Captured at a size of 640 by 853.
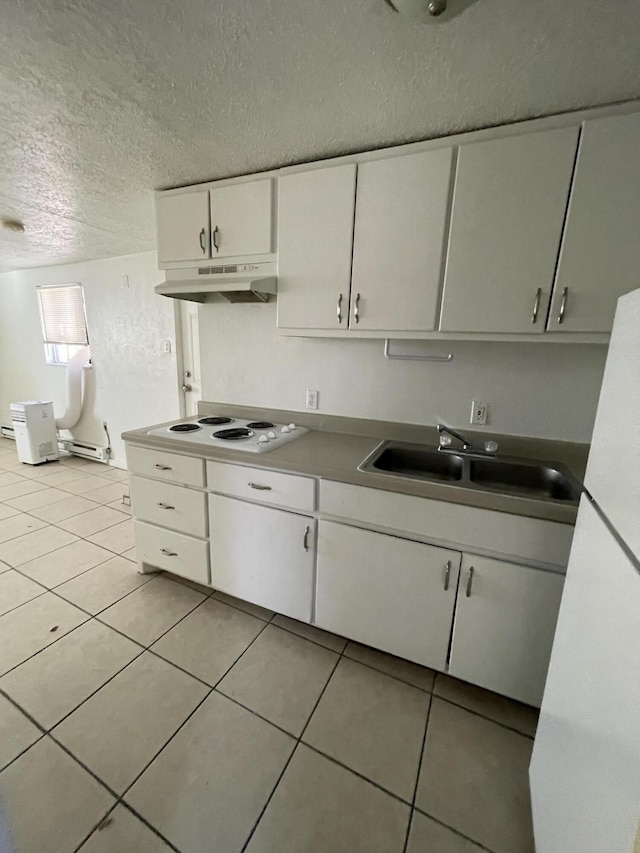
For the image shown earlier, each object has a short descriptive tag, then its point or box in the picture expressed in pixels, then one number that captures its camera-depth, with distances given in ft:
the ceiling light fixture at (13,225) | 8.36
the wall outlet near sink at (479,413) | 5.62
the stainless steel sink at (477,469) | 4.68
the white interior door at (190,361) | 10.18
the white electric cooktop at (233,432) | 5.52
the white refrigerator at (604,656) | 1.78
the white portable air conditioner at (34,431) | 12.49
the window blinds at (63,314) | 12.56
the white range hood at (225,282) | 5.60
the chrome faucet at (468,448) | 5.28
